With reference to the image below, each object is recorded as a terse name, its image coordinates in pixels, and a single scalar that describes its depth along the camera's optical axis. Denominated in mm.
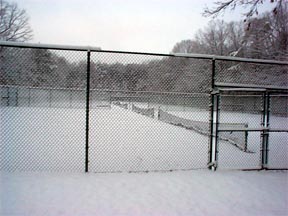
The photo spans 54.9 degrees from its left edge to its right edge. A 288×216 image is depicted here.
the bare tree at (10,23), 33125
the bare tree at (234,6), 6531
